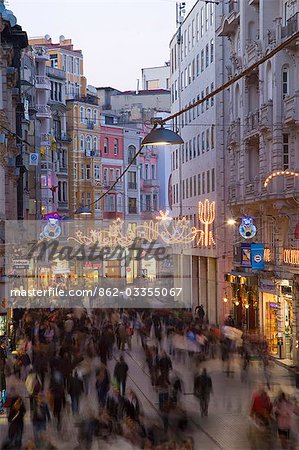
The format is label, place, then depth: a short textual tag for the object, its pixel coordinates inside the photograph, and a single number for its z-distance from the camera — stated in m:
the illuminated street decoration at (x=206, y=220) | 48.12
